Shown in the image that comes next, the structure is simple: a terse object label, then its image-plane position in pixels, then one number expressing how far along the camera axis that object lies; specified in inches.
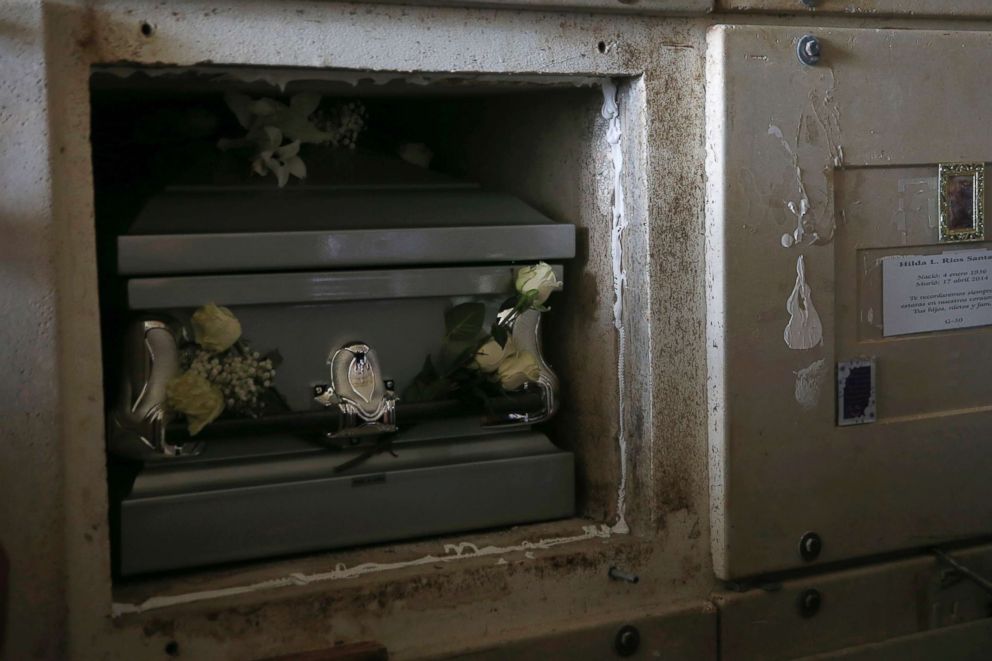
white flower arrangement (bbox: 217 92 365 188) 72.5
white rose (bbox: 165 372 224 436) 62.3
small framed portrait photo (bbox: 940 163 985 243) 74.2
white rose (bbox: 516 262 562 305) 70.2
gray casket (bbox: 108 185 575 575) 63.1
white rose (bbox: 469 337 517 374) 71.0
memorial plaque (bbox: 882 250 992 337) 73.8
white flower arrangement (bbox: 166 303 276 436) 62.5
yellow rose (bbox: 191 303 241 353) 63.0
